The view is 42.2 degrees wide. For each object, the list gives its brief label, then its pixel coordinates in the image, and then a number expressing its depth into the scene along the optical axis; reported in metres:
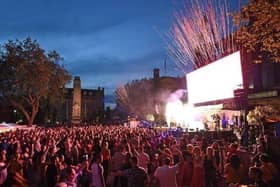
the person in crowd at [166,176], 8.12
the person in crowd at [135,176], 7.53
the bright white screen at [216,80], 23.91
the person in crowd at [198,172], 8.62
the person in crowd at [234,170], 8.27
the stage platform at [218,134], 22.61
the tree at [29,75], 44.97
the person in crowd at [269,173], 7.25
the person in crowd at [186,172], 8.63
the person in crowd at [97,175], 9.04
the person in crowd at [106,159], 11.94
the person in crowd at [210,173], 9.44
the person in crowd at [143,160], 10.92
